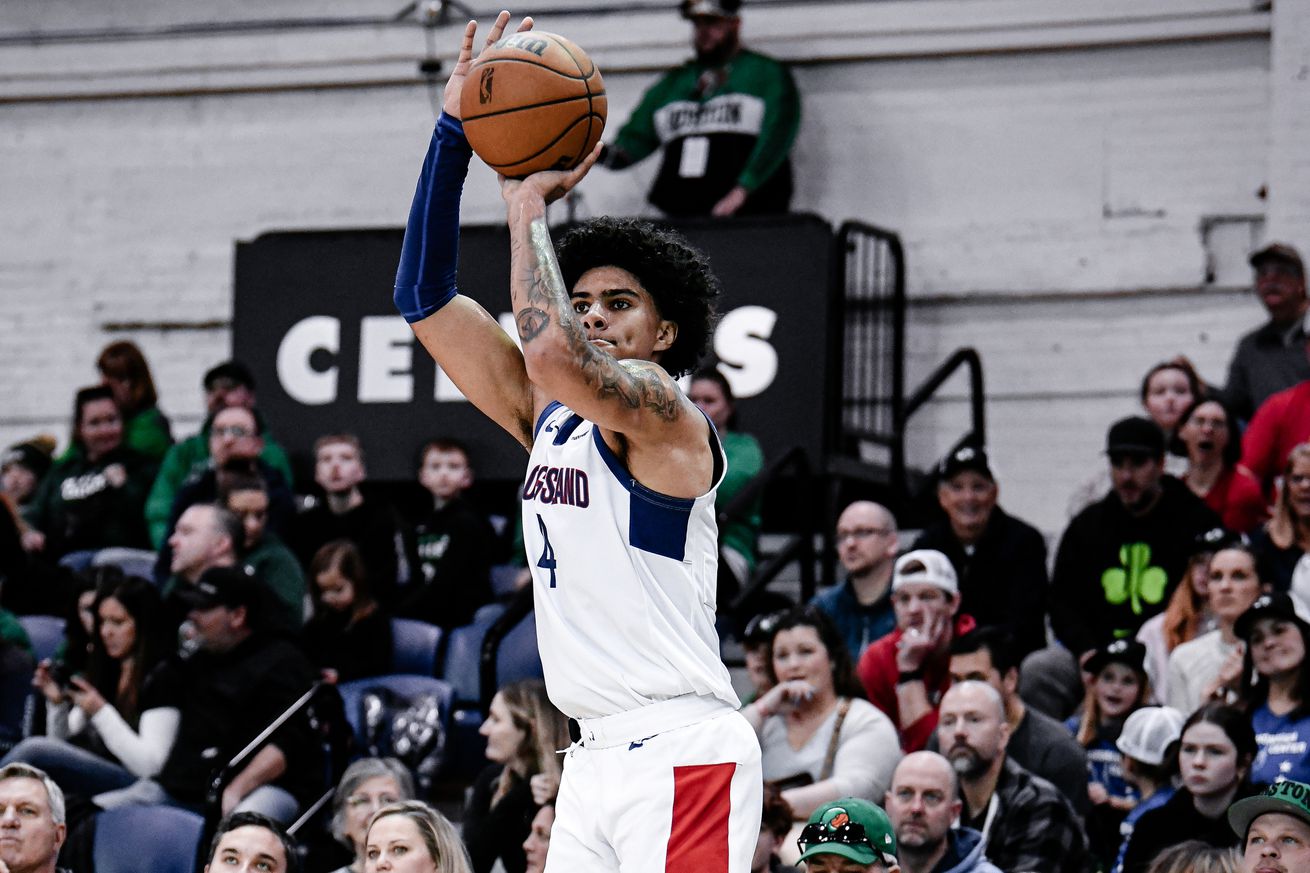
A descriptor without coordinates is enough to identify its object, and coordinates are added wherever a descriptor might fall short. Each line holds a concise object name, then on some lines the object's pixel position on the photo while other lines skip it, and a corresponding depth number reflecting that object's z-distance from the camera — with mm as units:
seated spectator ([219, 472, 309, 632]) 20125
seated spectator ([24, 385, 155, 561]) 23328
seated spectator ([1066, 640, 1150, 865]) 16406
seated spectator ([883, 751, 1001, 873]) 13961
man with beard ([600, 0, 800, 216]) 24844
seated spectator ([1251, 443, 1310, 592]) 17812
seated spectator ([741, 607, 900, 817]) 15641
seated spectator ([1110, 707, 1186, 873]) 15328
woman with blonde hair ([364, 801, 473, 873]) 13336
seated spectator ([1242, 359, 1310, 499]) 20312
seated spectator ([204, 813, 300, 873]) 13758
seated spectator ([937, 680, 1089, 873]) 14367
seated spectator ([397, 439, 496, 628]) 20422
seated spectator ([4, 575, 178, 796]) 17484
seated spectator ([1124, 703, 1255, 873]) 14336
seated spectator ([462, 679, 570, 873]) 15641
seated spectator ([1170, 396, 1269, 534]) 19625
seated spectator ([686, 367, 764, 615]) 20703
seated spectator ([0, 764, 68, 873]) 14508
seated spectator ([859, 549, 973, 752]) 16984
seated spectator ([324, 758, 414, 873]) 15570
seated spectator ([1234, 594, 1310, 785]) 15195
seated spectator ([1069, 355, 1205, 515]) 20797
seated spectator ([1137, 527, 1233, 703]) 17391
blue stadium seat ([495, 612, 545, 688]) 18781
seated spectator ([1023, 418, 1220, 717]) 18547
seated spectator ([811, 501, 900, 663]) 18672
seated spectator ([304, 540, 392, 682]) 19391
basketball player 8609
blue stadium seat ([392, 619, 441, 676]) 19625
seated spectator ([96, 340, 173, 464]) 23953
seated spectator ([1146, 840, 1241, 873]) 12758
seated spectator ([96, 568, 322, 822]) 16984
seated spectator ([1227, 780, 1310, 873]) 12437
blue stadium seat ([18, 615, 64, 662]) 20750
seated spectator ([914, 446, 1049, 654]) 18734
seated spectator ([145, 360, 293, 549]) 22766
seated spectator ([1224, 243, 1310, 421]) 21687
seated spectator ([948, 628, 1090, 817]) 15633
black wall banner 23625
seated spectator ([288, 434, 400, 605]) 21266
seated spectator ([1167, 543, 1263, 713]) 16734
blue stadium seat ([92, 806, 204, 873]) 16109
